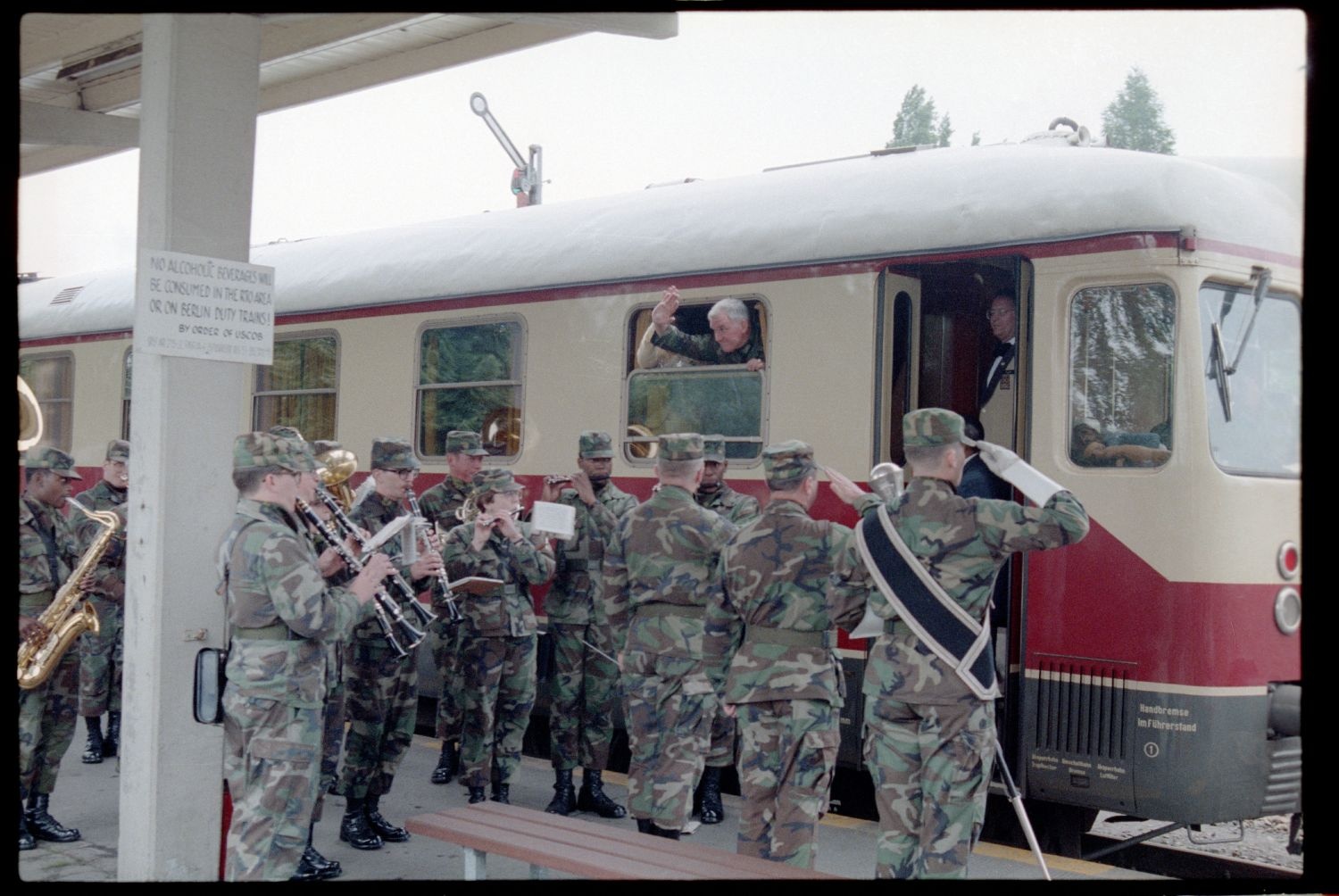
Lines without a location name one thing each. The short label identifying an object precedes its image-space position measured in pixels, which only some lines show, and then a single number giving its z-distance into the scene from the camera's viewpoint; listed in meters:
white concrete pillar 5.50
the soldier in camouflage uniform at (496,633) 7.12
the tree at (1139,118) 38.28
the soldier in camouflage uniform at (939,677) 5.03
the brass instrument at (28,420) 5.84
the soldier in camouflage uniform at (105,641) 8.06
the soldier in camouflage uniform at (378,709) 6.56
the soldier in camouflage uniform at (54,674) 6.61
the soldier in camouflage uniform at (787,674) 5.41
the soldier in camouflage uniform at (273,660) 5.06
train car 5.83
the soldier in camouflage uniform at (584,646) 7.35
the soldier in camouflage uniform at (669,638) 6.12
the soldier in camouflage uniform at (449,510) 7.76
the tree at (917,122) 39.09
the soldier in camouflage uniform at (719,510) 6.92
